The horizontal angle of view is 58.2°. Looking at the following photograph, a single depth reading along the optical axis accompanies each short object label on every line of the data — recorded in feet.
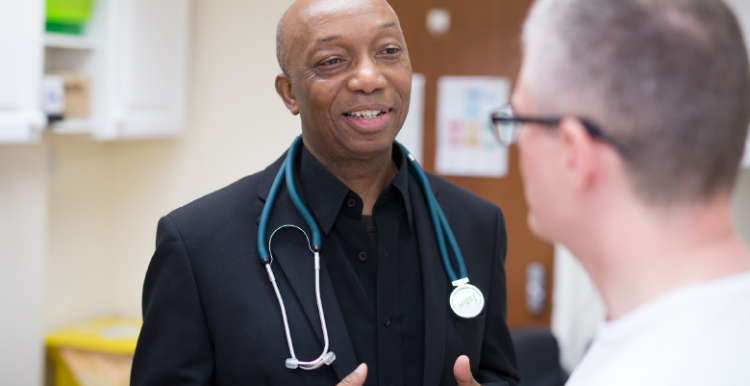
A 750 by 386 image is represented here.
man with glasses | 2.23
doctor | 4.15
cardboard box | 8.33
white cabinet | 7.30
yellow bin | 8.79
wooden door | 10.52
